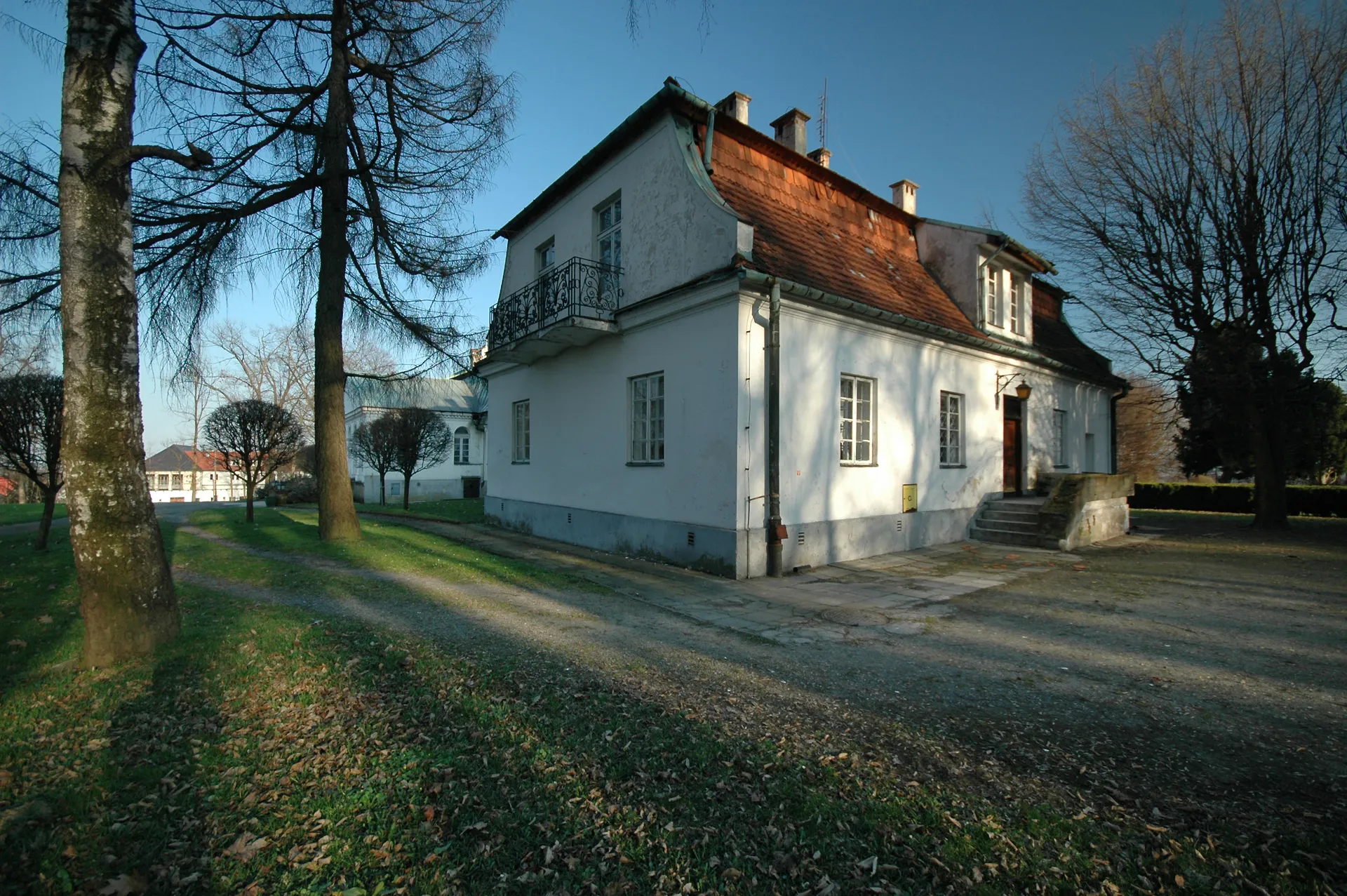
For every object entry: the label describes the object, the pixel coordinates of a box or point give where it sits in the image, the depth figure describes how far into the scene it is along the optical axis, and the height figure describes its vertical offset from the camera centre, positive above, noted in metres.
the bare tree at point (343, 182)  9.67 +4.79
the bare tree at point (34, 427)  10.50 +0.68
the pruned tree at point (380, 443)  21.45 +0.79
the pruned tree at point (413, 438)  21.33 +0.98
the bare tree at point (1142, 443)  35.66 +1.15
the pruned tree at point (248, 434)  15.12 +0.79
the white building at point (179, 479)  59.28 -1.17
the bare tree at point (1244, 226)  12.52 +5.06
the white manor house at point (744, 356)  9.27 +1.96
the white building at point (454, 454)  33.69 +0.66
